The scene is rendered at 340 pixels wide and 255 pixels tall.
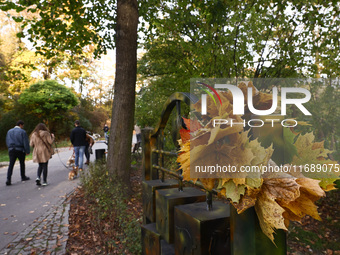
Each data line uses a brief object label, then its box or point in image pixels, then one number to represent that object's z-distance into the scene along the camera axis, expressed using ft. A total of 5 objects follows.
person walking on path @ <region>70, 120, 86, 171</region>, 33.47
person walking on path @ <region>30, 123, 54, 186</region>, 28.04
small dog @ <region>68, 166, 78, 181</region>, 31.45
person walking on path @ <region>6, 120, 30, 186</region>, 29.53
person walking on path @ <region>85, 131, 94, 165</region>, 38.39
